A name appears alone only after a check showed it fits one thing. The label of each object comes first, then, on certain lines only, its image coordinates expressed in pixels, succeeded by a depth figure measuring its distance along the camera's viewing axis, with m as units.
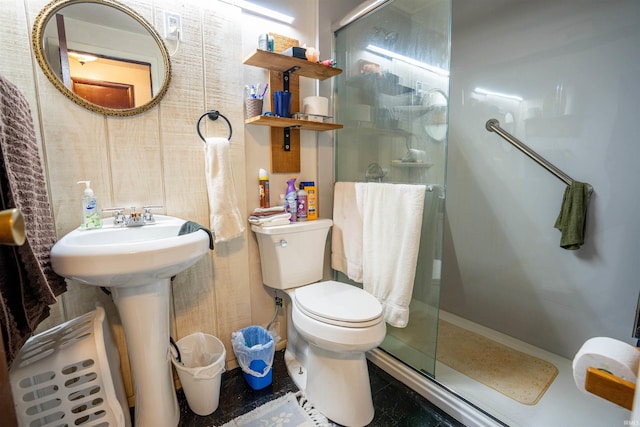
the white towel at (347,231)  1.58
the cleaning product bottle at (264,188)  1.52
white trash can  1.22
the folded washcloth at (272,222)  1.46
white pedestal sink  0.82
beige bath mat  1.38
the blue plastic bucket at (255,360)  1.37
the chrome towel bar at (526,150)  1.60
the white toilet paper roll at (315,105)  1.53
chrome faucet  1.15
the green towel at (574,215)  1.50
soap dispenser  1.10
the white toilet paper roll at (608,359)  0.44
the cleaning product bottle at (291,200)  1.55
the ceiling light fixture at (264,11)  1.41
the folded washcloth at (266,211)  1.49
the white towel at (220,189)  1.33
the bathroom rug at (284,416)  1.23
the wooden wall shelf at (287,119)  1.41
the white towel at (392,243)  1.30
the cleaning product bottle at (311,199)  1.60
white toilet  1.14
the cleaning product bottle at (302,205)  1.57
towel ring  1.35
